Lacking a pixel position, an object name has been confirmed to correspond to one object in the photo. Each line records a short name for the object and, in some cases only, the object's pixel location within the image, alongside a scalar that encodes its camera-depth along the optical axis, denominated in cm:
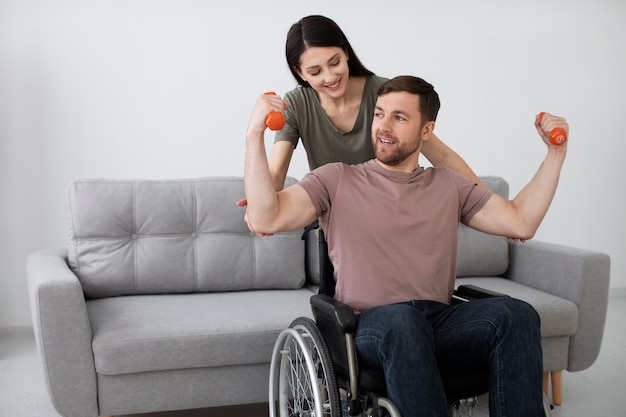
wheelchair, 175
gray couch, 233
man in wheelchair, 171
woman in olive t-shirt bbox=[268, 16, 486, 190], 208
